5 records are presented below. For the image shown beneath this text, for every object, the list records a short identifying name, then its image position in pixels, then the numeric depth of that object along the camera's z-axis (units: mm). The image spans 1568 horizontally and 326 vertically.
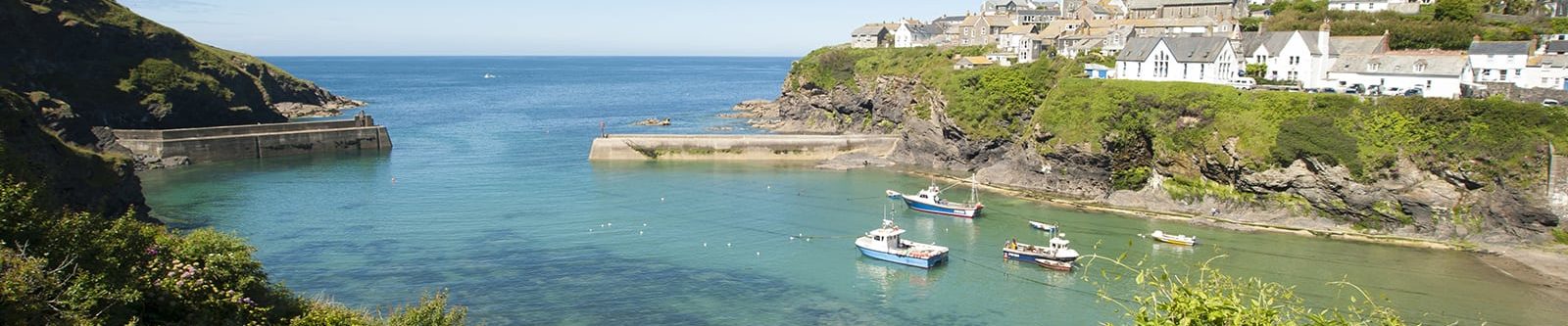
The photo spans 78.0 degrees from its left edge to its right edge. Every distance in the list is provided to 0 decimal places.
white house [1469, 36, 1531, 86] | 58906
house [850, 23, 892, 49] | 128625
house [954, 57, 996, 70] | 88500
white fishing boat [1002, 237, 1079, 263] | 44906
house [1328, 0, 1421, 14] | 83812
